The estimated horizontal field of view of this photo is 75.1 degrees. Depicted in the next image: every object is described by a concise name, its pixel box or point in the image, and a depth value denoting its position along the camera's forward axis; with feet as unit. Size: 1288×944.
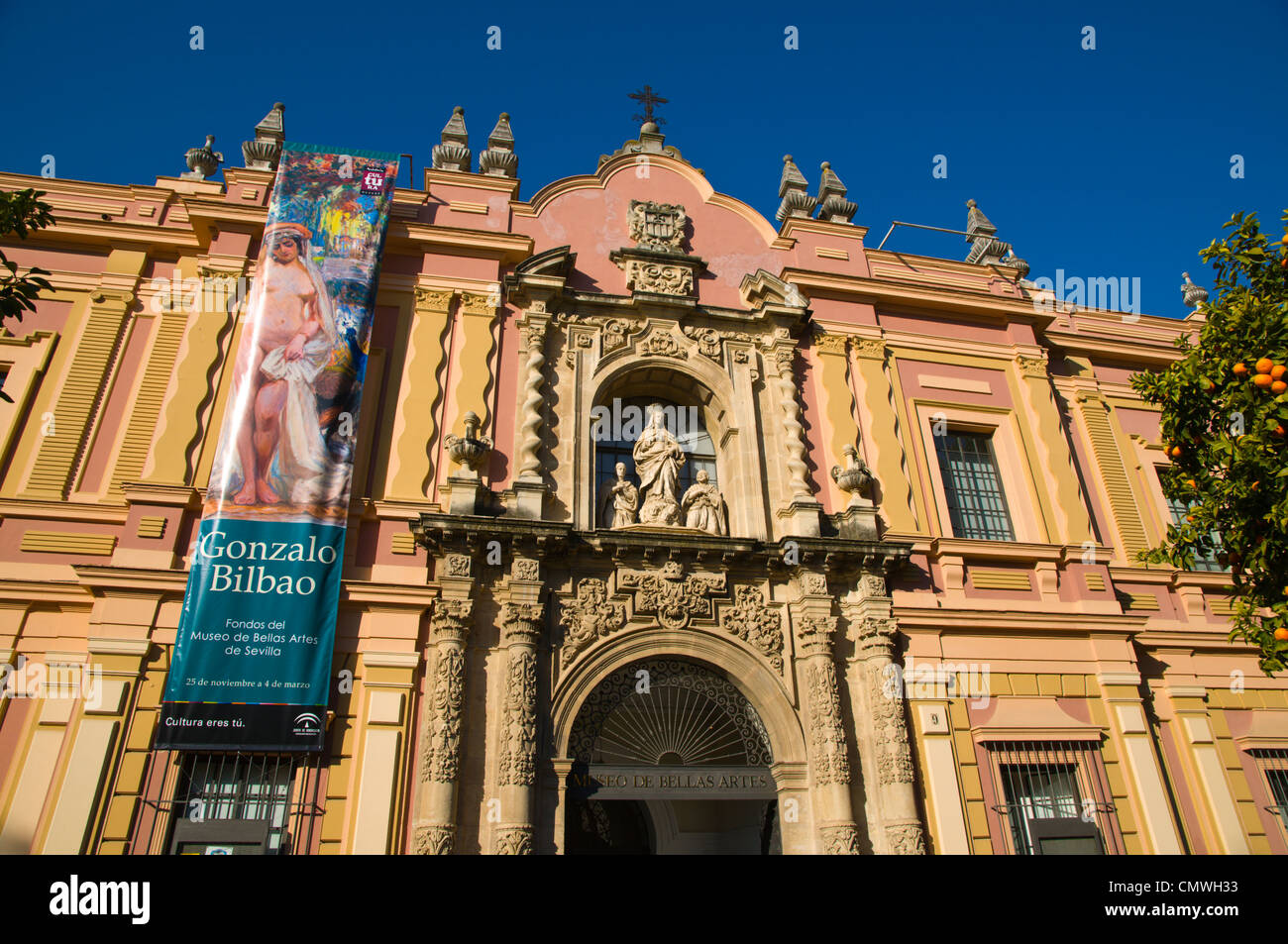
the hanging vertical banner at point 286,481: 30.78
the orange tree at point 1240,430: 28.30
